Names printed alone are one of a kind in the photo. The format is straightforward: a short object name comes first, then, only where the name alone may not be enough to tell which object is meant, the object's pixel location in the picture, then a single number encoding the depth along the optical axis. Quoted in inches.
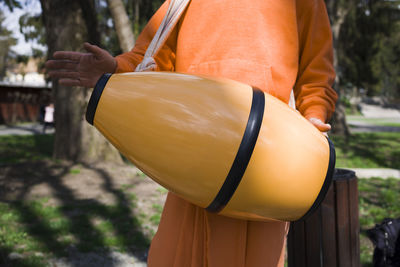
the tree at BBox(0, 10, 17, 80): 1371.6
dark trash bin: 89.7
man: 56.1
